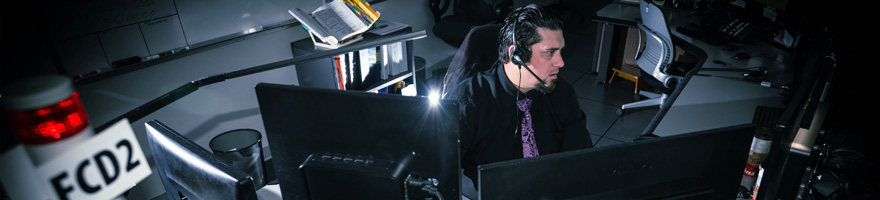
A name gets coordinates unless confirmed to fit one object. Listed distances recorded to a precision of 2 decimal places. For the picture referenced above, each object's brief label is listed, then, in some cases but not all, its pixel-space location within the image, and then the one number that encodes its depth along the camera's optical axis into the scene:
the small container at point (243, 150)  2.29
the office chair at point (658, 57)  2.84
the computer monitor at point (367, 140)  0.88
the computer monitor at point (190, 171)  0.83
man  1.62
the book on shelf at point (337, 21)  2.39
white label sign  0.69
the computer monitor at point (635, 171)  0.79
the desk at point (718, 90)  1.89
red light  0.62
